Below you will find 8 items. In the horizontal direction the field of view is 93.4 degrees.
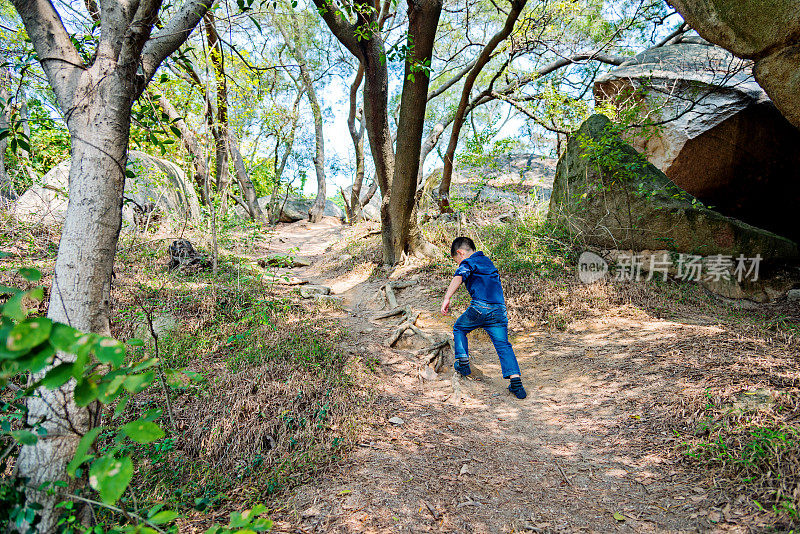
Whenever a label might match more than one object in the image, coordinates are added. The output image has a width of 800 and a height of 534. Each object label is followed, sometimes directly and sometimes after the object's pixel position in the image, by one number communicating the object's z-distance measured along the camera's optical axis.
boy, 4.13
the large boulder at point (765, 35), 3.94
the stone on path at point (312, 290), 6.62
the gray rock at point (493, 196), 9.61
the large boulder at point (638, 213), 6.59
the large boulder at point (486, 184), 9.09
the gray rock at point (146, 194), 5.94
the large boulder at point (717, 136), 7.23
